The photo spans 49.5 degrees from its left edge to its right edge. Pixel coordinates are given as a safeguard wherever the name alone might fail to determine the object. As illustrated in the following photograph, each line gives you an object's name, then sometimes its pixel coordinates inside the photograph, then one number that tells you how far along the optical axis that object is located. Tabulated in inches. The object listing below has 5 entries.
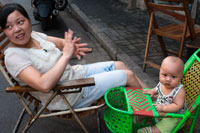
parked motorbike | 249.4
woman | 73.9
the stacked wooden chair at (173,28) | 118.0
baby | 75.5
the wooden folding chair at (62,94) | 77.3
